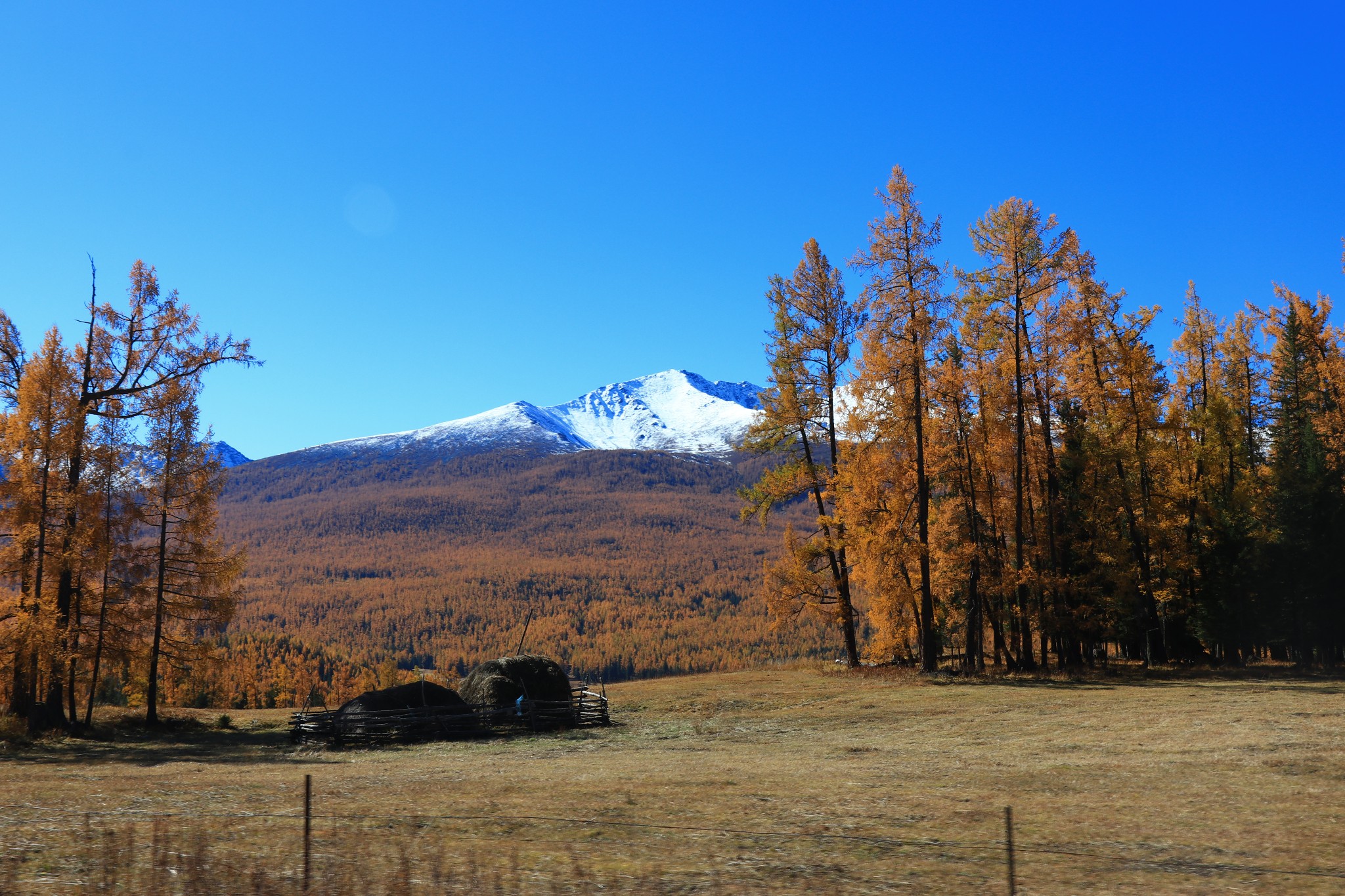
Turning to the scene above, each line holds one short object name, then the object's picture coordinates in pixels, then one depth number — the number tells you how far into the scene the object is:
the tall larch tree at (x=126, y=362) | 25.80
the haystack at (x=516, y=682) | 28.56
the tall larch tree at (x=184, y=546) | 28.77
